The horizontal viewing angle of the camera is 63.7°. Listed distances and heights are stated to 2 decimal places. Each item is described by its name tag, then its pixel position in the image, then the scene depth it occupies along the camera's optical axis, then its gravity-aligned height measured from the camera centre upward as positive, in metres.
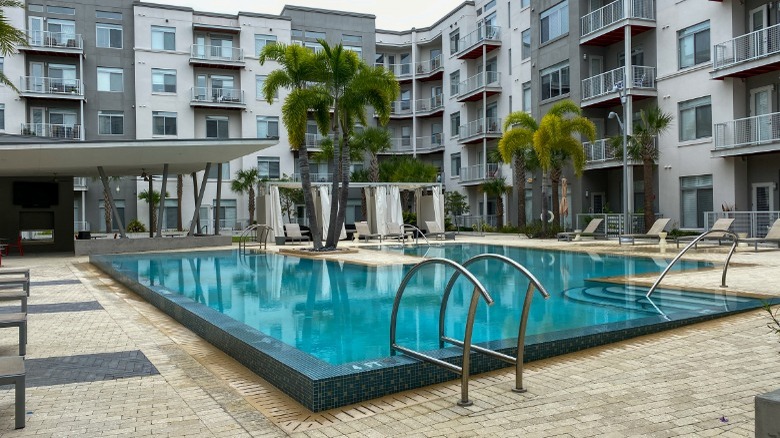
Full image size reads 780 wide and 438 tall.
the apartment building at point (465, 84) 23.02 +7.04
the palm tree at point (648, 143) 23.89 +2.63
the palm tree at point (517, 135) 28.22 +3.51
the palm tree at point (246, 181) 41.22 +2.43
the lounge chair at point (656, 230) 20.67 -0.66
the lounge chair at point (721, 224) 19.12 -0.46
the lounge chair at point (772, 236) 17.02 -0.76
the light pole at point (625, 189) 23.20 +0.82
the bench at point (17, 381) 3.80 -0.97
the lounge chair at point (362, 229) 26.83 -0.58
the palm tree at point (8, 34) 13.13 +4.09
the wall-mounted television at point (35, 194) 22.84 +1.00
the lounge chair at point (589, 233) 24.33 -0.84
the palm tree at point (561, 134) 26.16 +3.28
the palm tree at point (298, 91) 19.42 +3.98
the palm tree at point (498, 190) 35.16 +1.35
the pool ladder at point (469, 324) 4.25 -0.81
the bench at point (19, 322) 5.46 -0.88
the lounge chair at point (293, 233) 26.27 -0.68
